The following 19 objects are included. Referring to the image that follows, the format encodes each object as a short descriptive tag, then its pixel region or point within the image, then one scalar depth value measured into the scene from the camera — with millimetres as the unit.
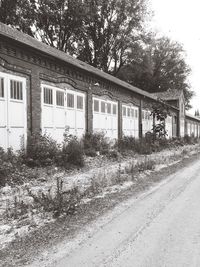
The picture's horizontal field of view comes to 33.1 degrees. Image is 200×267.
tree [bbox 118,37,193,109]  54281
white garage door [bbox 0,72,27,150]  12438
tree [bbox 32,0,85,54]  40062
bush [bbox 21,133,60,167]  12555
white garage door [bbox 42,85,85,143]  15148
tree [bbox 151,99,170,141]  29312
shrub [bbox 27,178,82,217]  6777
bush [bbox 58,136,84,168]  13508
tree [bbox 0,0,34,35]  35594
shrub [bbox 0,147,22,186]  9805
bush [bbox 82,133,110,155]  17688
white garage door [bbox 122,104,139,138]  25625
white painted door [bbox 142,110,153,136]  30520
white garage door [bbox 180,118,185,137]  47719
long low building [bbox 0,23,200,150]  12734
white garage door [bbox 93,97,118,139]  20514
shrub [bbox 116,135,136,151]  21519
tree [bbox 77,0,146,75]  45719
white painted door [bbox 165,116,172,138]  39094
